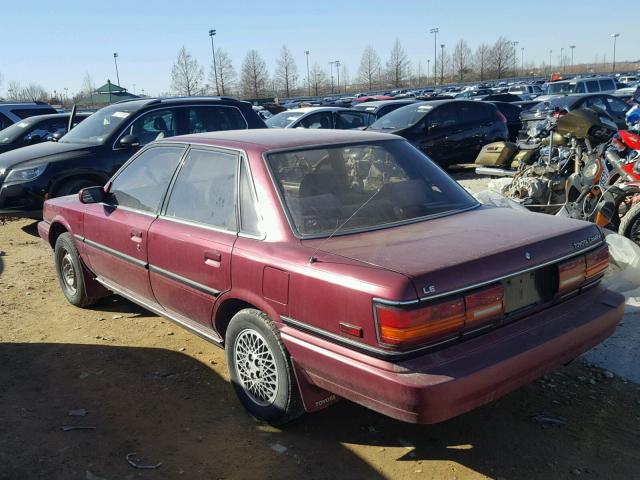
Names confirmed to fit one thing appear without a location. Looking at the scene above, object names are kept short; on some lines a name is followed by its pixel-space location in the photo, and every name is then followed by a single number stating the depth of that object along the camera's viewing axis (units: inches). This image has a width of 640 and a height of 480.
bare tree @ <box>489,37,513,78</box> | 3540.8
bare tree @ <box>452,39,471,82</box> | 3785.2
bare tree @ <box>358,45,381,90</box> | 3651.6
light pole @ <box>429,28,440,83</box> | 3796.8
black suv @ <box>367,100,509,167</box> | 508.4
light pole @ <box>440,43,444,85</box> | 3535.2
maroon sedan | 105.3
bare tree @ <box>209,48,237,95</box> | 2623.0
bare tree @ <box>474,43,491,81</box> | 3587.6
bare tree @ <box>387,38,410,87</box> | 3523.6
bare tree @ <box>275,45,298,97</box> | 3288.6
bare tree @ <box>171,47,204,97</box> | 2464.3
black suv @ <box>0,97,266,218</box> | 319.9
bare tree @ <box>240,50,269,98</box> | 2869.1
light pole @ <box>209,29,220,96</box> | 2572.8
